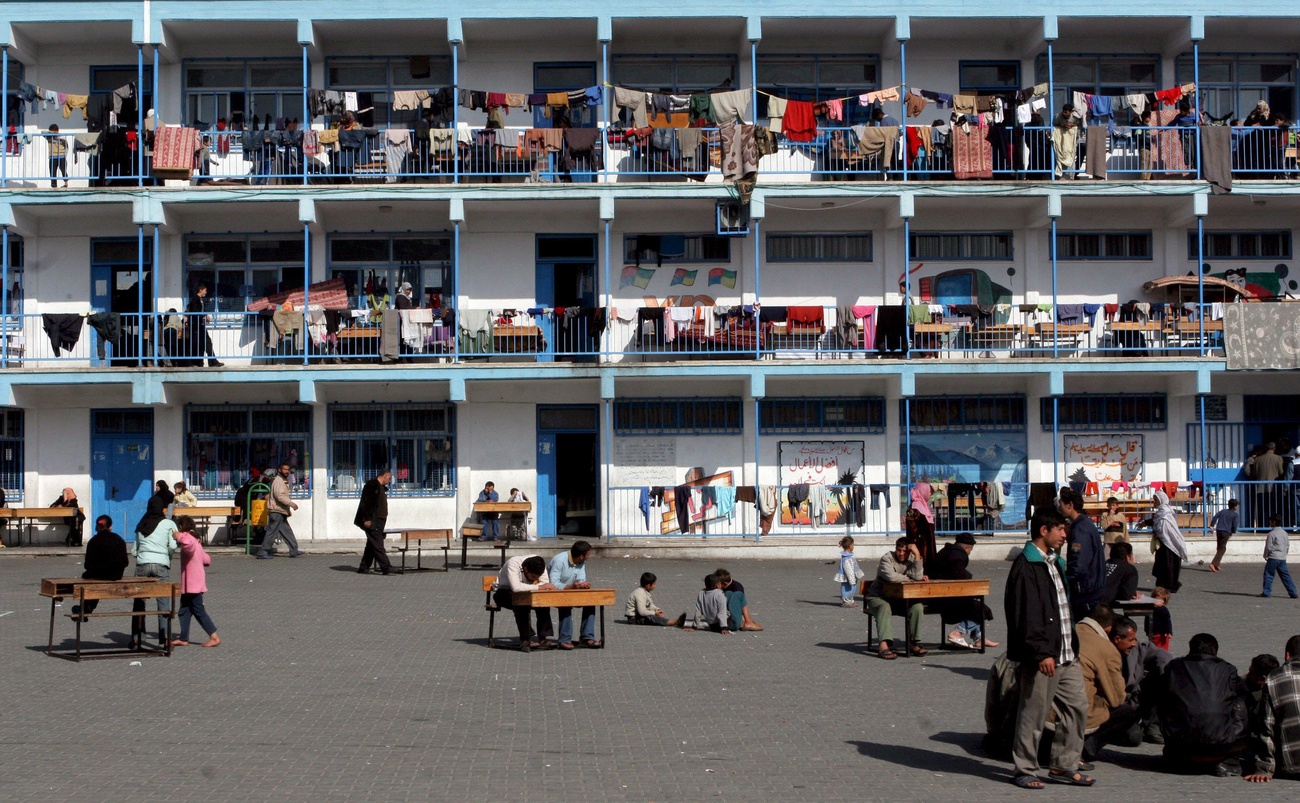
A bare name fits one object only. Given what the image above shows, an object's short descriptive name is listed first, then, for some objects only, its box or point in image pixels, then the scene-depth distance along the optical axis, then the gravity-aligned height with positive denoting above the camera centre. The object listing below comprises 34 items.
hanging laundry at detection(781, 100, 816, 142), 25.70 +6.04
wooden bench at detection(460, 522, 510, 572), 21.50 -1.37
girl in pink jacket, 14.12 -1.36
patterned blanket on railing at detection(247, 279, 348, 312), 26.22 +2.87
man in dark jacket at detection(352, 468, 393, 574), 20.73 -1.03
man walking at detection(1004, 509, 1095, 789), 8.74 -1.38
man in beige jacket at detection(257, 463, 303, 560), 23.22 -1.09
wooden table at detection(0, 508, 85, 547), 24.56 -1.16
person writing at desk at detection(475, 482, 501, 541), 25.33 -1.34
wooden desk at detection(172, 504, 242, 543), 24.38 -1.13
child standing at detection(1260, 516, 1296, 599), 19.12 -1.54
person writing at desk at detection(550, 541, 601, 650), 14.57 -1.39
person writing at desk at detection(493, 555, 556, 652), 14.30 -1.44
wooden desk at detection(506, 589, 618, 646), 14.05 -1.56
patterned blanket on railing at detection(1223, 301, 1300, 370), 25.44 +2.02
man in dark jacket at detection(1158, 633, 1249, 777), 9.41 -1.86
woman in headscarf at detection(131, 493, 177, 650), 14.97 -1.04
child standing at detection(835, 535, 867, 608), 17.94 -1.70
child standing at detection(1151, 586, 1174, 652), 13.03 -1.65
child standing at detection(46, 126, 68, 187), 26.11 +5.56
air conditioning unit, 25.69 +4.23
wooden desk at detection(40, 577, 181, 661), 13.41 -1.38
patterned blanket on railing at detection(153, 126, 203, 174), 25.23 +5.50
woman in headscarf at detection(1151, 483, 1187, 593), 16.52 -1.28
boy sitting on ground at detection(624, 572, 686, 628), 16.33 -1.94
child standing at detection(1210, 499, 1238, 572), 22.05 -1.30
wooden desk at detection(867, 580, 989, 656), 13.68 -1.45
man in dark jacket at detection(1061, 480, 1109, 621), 11.83 -1.02
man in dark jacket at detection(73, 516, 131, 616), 14.47 -1.12
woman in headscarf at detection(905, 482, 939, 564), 15.24 -0.98
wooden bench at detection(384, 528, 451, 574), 20.92 -1.38
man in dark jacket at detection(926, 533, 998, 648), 14.29 -1.68
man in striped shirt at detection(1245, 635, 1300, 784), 9.32 -1.93
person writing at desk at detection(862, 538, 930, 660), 14.00 -1.48
